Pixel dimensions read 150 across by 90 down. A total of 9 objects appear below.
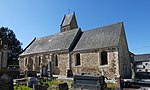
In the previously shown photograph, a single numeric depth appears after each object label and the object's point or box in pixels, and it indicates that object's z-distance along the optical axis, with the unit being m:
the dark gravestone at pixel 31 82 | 8.57
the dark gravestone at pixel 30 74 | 13.61
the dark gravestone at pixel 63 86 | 6.84
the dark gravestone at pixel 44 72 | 13.12
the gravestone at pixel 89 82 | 6.94
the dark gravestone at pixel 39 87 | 6.20
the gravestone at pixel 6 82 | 5.00
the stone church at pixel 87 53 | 13.13
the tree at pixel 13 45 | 30.05
